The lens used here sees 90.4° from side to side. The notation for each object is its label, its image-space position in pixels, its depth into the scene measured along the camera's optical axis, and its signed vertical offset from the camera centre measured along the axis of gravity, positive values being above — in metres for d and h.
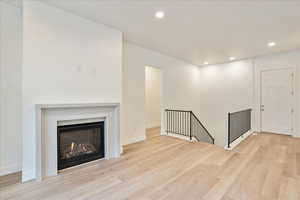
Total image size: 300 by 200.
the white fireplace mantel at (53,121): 2.46 -0.41
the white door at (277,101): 5.16 -0.07
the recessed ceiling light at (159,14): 2.87 +1.68
